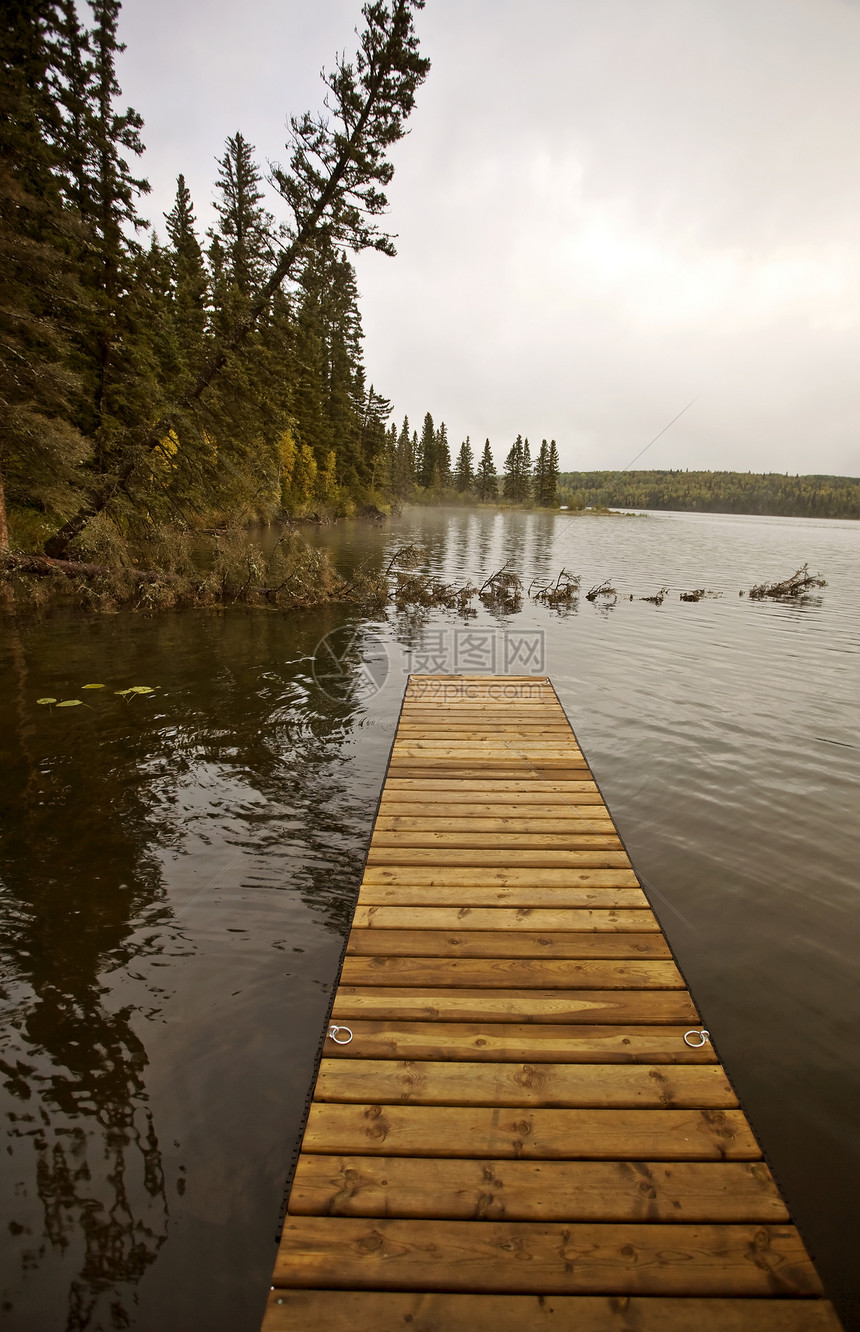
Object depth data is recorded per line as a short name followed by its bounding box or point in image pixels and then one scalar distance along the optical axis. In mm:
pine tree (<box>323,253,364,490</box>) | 46125
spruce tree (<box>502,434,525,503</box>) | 120188
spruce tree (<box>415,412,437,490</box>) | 102250
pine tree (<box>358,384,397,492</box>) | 55000
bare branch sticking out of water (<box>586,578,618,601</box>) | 19750
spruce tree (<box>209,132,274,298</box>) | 32281
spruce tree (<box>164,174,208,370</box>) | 23547
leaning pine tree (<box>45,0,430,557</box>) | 13992
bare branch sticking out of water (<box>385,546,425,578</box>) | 25689
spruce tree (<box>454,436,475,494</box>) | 116962
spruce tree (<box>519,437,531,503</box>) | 121250
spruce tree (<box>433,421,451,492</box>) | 104062
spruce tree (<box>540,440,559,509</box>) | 106750
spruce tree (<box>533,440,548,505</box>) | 108844
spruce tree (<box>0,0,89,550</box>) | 11164
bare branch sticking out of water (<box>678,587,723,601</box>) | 20809
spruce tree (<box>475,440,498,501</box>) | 121438
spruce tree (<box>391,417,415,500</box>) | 80812
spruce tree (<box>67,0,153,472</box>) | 13328
